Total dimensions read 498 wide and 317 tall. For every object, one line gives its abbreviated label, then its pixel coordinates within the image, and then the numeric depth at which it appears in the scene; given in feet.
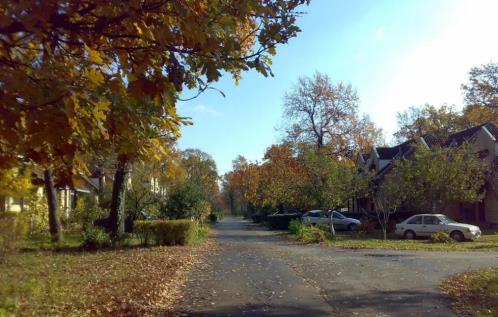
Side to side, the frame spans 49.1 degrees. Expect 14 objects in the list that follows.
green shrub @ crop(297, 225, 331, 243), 89.15
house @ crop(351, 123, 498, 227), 119.44
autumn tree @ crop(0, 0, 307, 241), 12.98
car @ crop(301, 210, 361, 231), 125.80
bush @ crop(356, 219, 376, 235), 107.34
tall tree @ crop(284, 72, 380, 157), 156.04
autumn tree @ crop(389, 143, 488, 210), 99.86
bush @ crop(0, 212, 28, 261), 36.14
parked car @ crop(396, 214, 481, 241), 87.92
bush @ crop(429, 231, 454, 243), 84.48
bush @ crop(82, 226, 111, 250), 65.87
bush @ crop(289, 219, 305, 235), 101.36
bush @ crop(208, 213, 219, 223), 219.41
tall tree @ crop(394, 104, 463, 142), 202.18
